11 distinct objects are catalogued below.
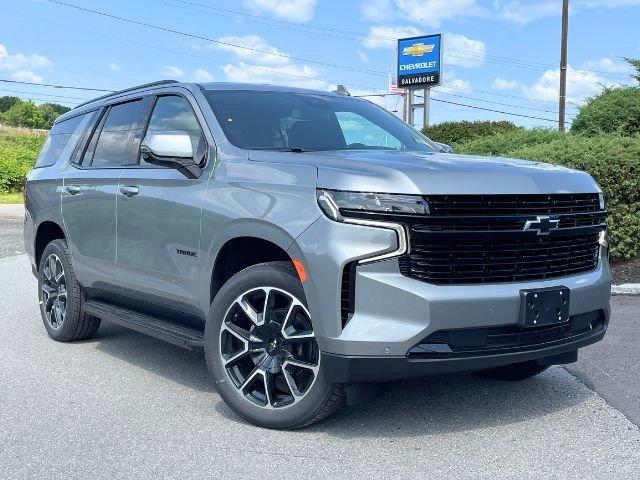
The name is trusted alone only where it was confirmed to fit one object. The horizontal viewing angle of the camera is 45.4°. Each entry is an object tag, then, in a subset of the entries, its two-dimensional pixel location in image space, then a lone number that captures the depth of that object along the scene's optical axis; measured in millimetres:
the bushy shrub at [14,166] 30594
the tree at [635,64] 16142
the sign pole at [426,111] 31194
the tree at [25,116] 124312
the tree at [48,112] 124825
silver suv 3717
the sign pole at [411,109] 32594
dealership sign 31875
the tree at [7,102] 137000
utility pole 28531
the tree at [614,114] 13819
